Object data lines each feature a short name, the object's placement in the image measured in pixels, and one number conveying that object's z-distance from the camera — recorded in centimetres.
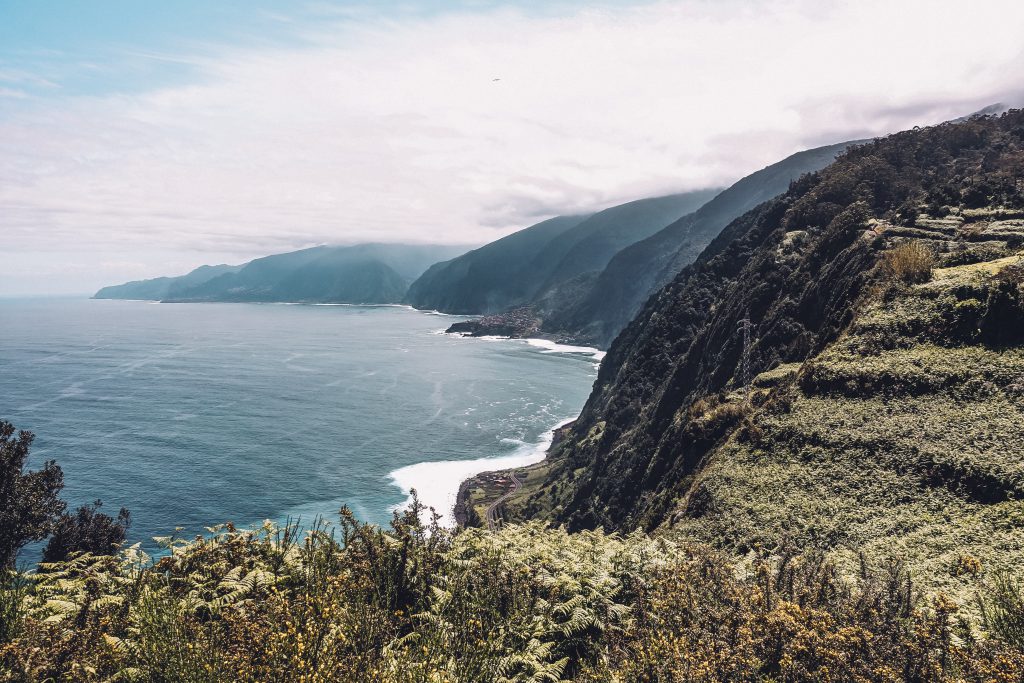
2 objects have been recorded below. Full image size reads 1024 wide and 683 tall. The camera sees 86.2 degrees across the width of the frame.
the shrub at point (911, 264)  3634
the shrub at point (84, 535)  3272
